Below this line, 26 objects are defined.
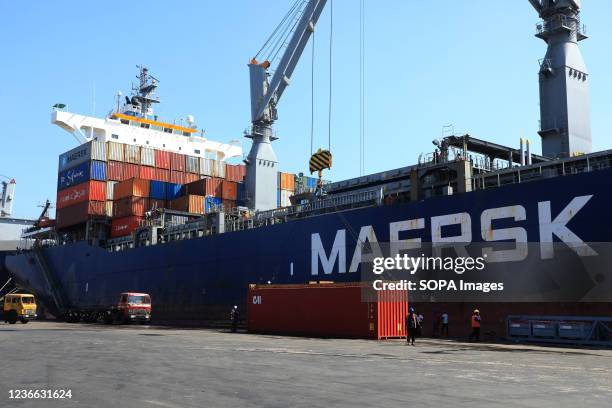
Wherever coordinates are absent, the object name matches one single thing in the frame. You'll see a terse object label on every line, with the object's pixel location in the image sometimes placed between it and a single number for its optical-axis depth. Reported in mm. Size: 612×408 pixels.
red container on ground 26469
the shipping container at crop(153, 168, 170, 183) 52125
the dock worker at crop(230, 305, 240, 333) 32188
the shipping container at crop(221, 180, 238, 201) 50247
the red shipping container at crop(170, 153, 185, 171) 53000
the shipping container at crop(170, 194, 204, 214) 48969
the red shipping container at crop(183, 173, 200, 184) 53053
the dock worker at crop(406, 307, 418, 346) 22859
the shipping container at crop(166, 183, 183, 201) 50472
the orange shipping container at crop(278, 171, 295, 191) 55031
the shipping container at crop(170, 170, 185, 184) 52562
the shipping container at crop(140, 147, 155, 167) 51938
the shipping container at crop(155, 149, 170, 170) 52625
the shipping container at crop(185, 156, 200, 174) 53406
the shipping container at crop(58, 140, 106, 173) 49562
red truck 39625
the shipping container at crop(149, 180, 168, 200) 48875
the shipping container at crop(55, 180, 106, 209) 49406
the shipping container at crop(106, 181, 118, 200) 50062
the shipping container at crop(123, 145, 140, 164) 51312
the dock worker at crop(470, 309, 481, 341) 23922
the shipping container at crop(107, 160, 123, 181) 50312
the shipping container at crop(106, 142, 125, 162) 50594
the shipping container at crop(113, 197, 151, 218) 48156
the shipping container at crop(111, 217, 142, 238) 48906
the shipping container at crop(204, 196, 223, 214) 48753
